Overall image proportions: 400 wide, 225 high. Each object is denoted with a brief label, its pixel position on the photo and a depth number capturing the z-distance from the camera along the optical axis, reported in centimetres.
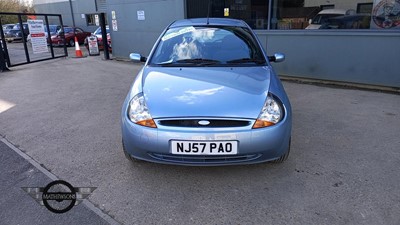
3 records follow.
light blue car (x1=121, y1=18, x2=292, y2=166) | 246
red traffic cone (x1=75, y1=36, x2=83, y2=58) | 1386
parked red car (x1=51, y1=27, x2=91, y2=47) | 1880
